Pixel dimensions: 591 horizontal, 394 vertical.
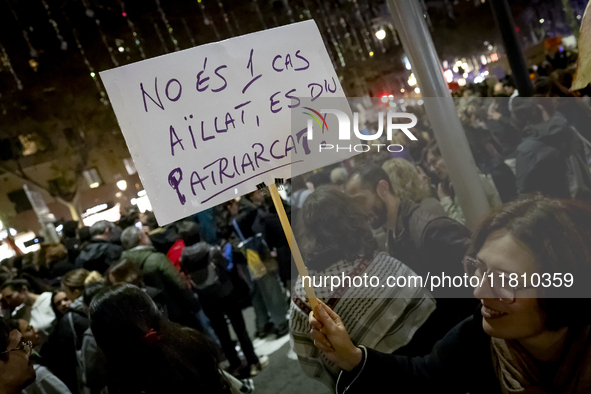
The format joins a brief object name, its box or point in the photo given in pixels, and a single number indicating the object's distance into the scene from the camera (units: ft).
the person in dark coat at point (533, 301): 3.86
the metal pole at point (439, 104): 8.08
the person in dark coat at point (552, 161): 12.19
